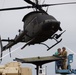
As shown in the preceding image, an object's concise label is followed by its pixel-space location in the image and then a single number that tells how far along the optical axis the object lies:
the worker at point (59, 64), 17.66
